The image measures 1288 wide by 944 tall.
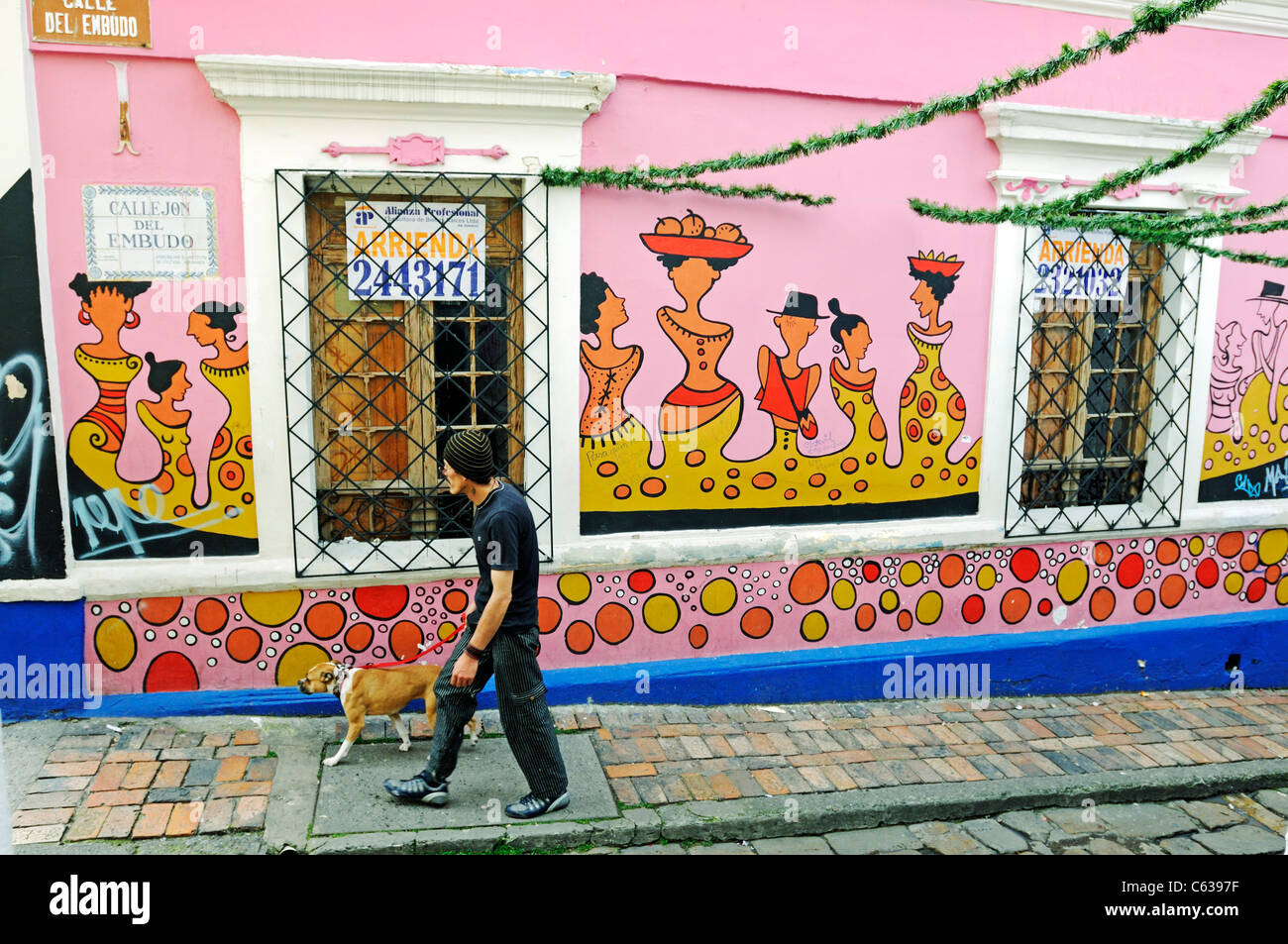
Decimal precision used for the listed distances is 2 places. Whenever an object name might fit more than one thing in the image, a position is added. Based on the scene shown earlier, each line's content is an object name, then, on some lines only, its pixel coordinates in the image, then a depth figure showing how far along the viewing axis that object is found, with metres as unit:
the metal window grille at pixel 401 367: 5.12
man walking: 4.12
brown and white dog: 4.74
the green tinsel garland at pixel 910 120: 3.53
